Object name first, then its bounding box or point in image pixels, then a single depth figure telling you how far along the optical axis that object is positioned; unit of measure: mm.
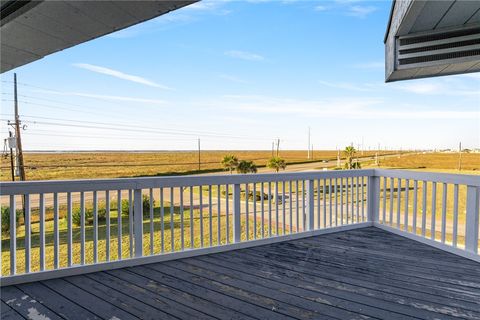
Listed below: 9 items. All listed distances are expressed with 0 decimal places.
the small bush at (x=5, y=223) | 11969
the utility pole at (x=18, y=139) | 13836
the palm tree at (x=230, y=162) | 23669
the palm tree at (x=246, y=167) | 22356
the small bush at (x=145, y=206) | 12498
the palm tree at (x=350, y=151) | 24109
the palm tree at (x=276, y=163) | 23938
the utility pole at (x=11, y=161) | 13766
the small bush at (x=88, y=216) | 12584
